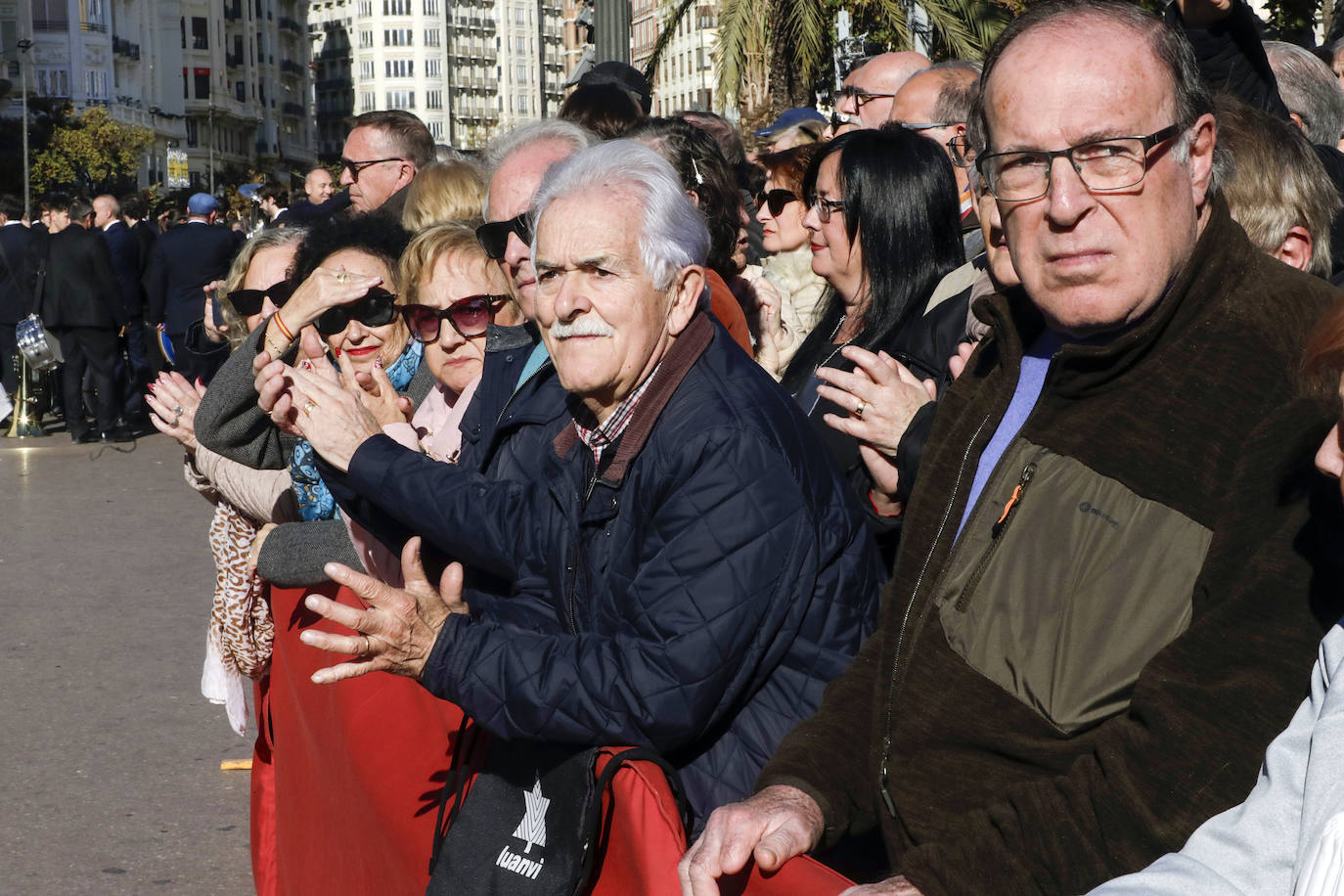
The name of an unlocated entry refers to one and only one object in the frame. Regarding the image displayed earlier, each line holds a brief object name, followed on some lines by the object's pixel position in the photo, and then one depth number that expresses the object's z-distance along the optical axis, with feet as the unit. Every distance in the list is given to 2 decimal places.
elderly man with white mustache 8.27
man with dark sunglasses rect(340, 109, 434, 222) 22.65
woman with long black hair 13.00
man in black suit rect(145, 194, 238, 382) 50.75
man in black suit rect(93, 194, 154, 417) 53.52
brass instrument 51.78
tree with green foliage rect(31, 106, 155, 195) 173.37
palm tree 47.42
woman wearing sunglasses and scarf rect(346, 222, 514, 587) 14.11
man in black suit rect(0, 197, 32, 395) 53.98
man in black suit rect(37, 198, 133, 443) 50.31
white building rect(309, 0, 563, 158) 514.27
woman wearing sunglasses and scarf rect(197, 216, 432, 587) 13.52
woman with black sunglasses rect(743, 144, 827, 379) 17.92
